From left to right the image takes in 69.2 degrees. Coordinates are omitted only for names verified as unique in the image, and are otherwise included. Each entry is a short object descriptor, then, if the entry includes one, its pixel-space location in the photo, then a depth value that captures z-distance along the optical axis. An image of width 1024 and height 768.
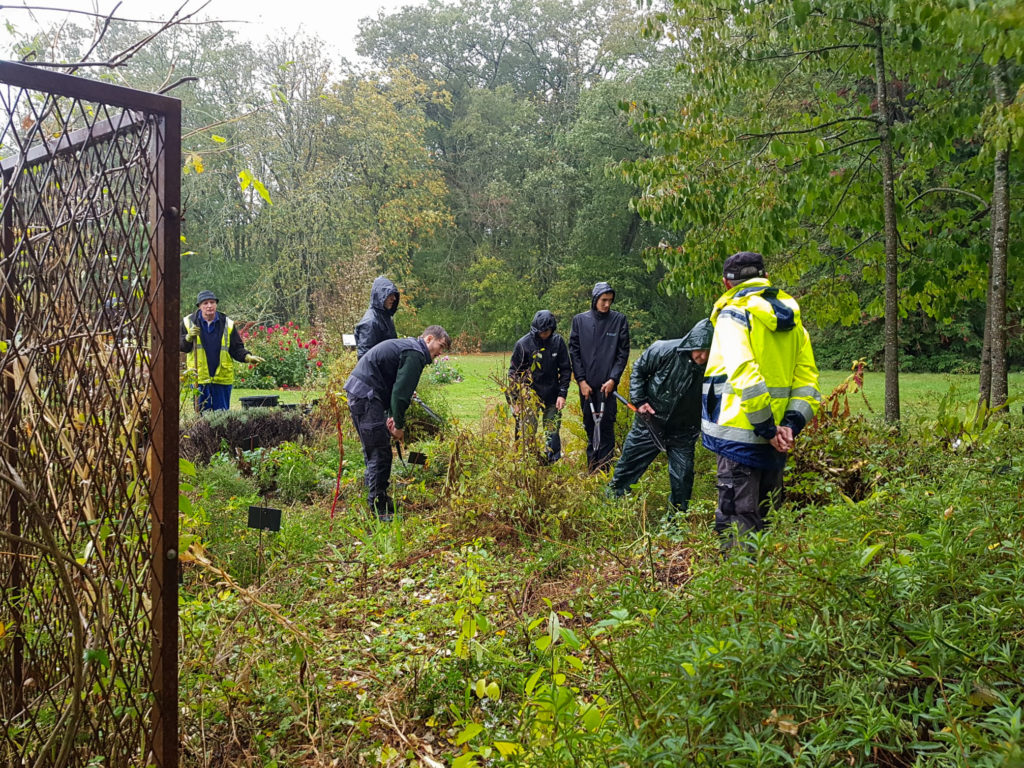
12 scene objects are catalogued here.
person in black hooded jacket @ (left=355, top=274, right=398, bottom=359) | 6.58
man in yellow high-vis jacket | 3.76
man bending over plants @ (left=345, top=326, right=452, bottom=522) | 5.66
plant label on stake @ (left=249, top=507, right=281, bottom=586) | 3.79
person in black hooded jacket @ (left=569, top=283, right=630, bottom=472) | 7.00
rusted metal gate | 2.05
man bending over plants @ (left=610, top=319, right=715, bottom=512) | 5.23
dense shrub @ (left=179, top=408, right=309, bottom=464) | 7.13
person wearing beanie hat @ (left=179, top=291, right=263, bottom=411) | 8.29
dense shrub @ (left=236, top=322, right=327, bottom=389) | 15.53
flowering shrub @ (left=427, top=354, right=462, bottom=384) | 14.27
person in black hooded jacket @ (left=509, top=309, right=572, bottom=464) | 7.07
